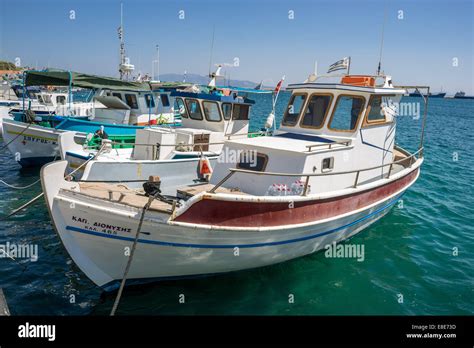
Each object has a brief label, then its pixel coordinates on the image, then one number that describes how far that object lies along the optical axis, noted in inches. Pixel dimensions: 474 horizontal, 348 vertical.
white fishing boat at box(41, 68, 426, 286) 283.7
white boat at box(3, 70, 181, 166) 680.4
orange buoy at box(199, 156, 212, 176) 460.0
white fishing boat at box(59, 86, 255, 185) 508.4
